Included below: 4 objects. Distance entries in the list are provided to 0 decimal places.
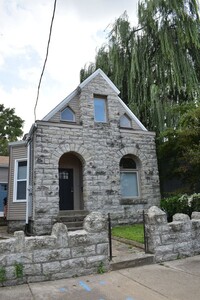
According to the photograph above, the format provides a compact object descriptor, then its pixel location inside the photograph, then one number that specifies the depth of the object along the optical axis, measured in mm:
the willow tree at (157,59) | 13227
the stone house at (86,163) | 9500
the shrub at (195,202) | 8828
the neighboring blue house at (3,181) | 15797
